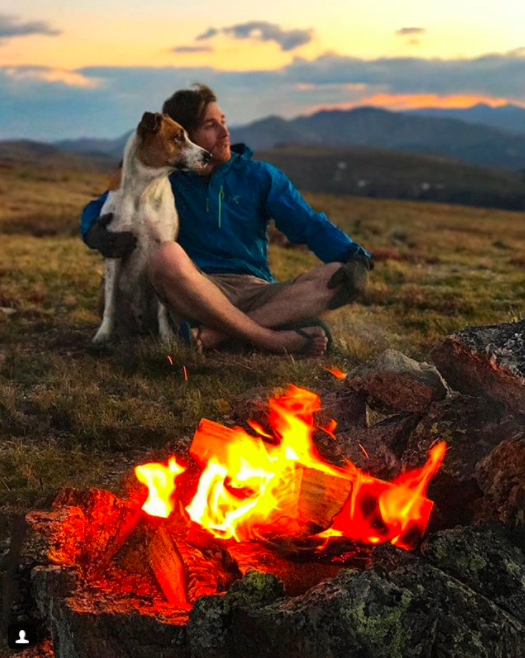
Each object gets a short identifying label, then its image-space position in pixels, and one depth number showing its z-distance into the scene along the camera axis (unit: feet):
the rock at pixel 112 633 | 8.55
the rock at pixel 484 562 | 8.89
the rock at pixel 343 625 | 7.95
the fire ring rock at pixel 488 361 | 10.66
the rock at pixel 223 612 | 8.27
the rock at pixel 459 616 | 8.03
